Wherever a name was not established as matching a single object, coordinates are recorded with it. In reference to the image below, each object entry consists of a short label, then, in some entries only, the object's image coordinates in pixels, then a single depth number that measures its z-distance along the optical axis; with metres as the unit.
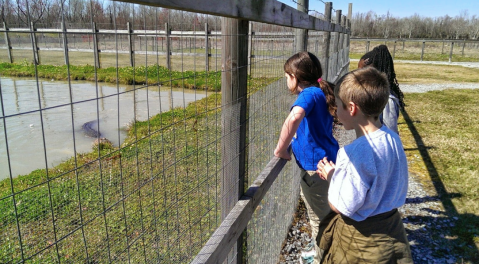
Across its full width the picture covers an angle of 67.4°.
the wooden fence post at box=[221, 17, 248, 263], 1.87
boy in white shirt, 1.77
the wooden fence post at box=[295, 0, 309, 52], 3.68
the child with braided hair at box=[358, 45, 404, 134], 3.47
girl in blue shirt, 2.47
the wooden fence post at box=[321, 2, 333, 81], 5.94
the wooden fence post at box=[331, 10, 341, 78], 8.80
